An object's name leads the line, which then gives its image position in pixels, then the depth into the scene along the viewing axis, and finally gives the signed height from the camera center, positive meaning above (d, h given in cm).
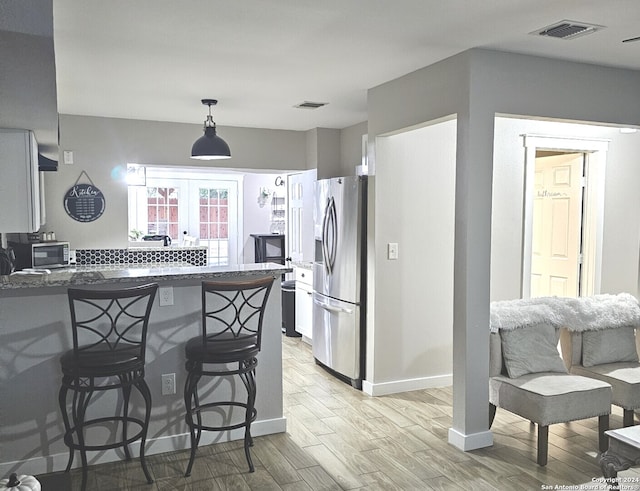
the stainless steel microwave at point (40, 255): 502 -36
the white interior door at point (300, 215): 645 +1
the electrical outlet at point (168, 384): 333 -102
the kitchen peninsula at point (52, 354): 297 -79
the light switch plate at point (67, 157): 535 +57
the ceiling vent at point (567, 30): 285 +99
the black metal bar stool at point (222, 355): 305 -77
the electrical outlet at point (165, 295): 331 -48
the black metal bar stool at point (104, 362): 277 -74
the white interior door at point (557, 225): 491 -7
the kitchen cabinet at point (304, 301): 610 -97
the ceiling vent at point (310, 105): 487 +99
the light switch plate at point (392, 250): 443 -27
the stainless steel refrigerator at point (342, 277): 461 -53
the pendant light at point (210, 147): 452 +56
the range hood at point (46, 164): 264 +26
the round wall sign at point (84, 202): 541 +13
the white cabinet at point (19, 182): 163 +10
